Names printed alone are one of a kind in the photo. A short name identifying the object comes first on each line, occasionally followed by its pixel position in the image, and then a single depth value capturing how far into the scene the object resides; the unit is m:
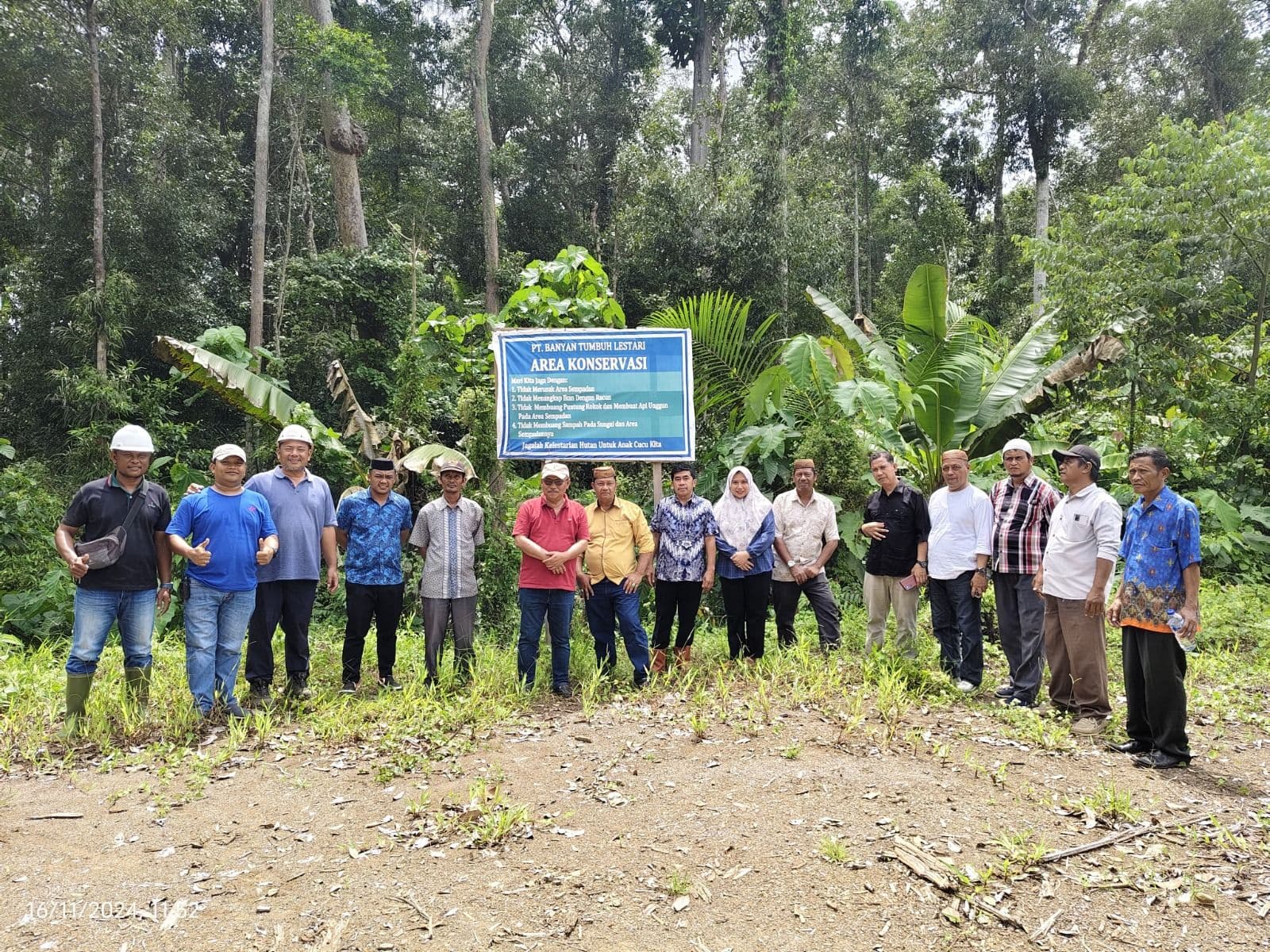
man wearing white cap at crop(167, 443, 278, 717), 4.74
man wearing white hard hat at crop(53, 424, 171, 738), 4.52
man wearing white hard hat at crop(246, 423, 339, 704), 5.07
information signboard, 6.30
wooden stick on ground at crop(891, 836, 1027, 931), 2.97
